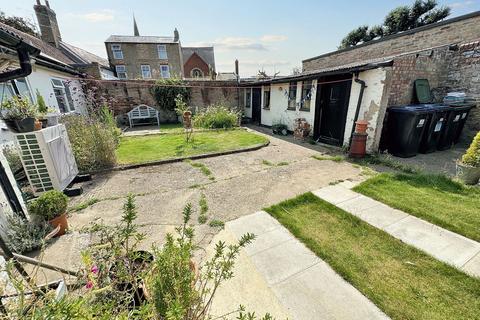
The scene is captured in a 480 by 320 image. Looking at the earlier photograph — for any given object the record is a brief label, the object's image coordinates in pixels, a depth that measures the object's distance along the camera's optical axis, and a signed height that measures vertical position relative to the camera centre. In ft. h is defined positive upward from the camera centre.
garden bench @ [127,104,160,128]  41.74 -3.08
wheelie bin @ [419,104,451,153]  19.07 -3.26
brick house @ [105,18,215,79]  79.97 +16.26
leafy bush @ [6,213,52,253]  8.53 -5.53
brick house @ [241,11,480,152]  19.69 +0.97
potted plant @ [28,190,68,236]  9.36 -4.74
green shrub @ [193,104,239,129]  37.24 -4.09
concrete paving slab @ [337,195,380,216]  11.28 -6.08
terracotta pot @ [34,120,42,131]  12.24 -1.43
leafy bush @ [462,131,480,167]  13.19 -4.01
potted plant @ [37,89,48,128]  13.24 -0.75
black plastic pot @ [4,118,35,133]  11.68 -1.32
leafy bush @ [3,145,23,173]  14.23 -3.79
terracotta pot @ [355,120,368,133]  19.30 -3.08
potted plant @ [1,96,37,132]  11.57 -0.78
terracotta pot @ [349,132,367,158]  19.30 -4.67
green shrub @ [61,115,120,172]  17.54 -3.66
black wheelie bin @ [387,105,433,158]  18.28 -3.16
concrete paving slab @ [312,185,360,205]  12.51 -6.10
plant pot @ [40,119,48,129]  13.28 -1.42
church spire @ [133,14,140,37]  129.70 +41.56
